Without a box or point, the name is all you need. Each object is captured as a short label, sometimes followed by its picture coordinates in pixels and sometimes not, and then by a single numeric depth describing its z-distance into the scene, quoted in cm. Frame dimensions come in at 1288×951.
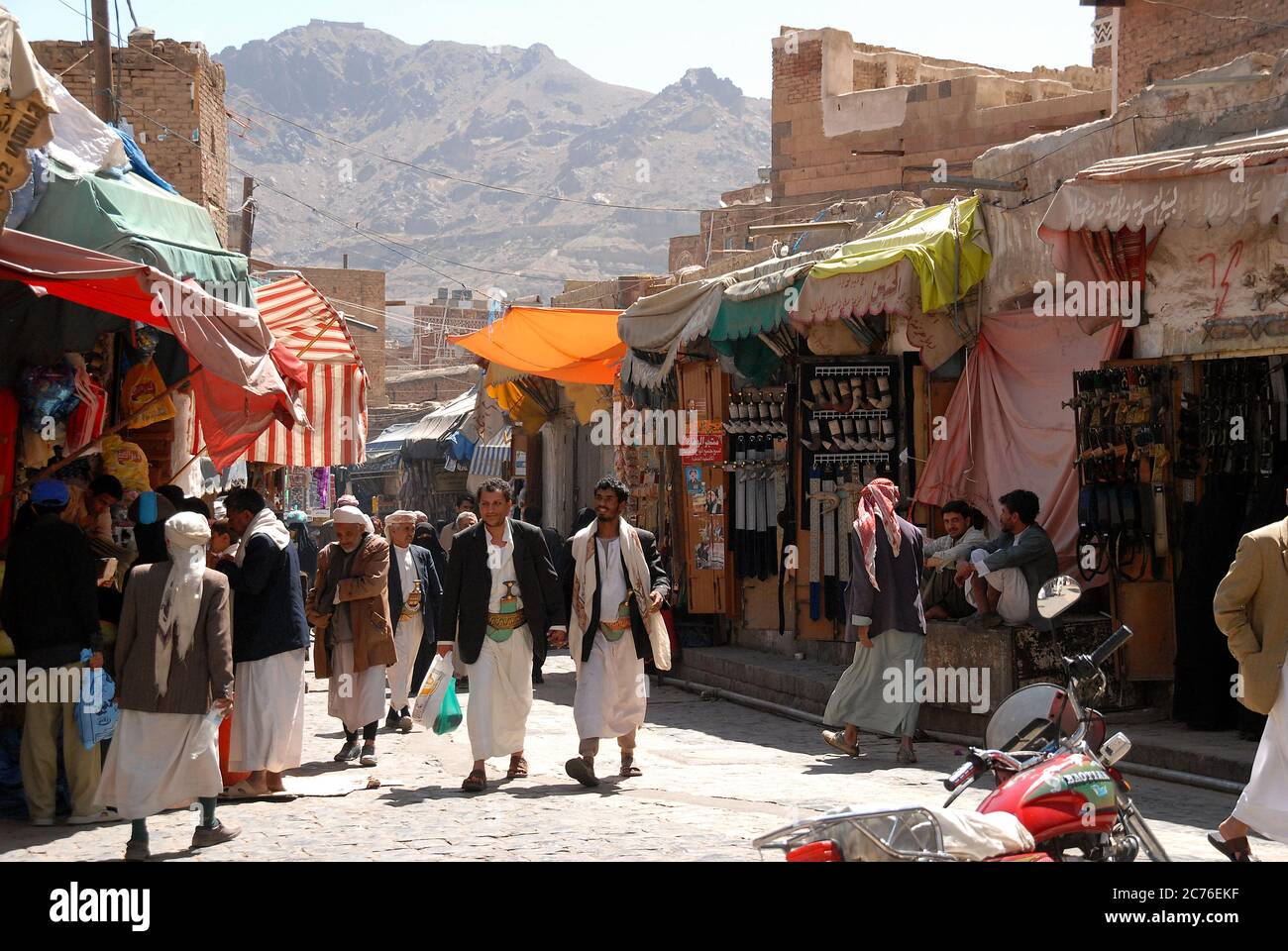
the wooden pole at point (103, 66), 1742
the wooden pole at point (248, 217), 2623
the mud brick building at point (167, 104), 2483
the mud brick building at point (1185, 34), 1598
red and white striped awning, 1330
